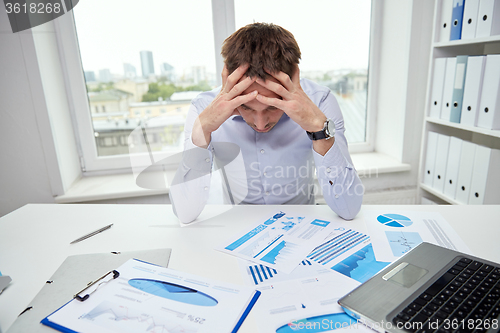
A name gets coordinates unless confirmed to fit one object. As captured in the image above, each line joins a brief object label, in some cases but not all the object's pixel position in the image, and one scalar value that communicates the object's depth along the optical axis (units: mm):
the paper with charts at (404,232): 778
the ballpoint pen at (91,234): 905
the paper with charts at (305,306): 545
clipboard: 583
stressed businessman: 959
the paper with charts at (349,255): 693
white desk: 730
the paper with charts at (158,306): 548
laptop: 500
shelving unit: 1643
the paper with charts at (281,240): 760
